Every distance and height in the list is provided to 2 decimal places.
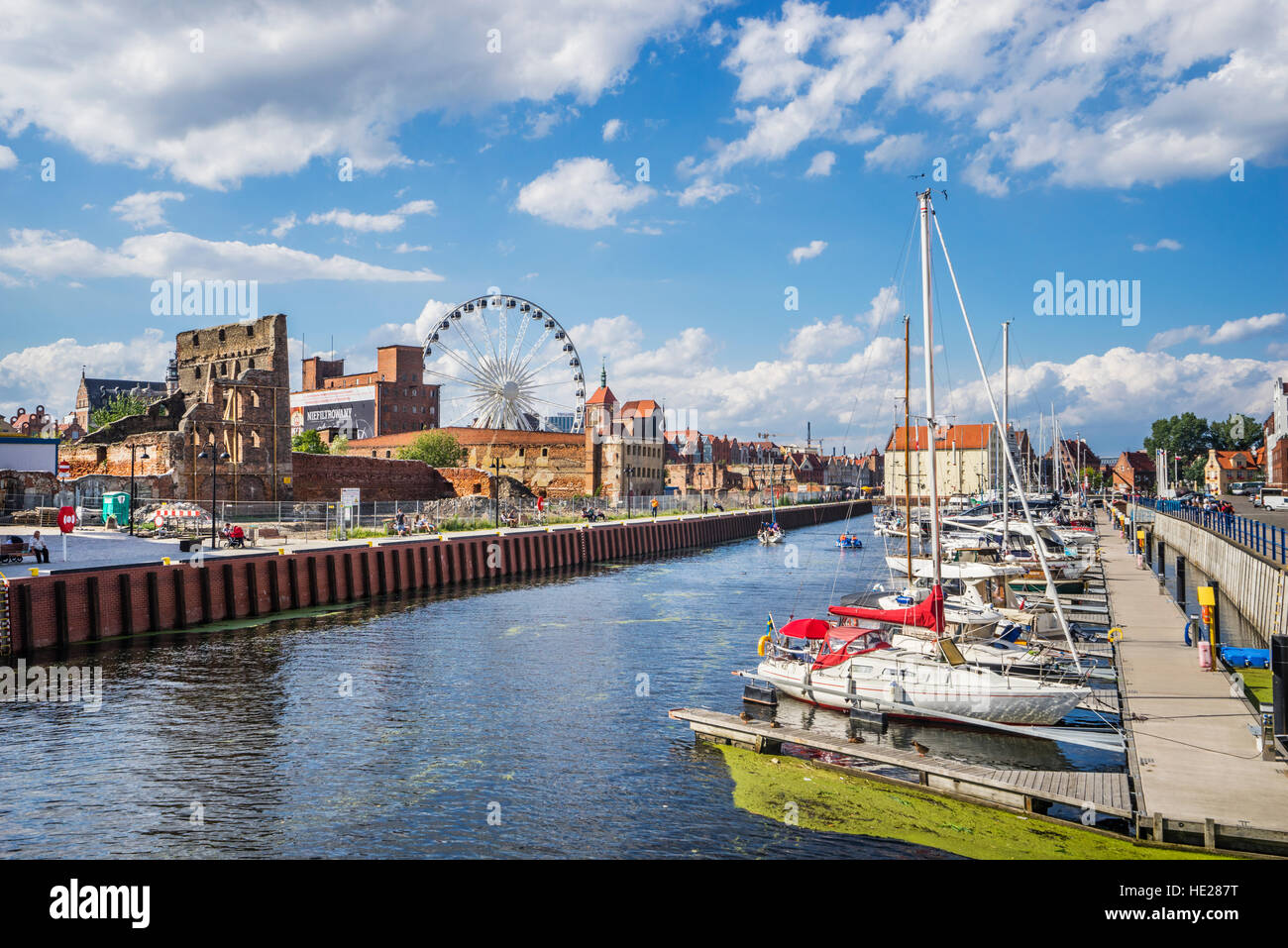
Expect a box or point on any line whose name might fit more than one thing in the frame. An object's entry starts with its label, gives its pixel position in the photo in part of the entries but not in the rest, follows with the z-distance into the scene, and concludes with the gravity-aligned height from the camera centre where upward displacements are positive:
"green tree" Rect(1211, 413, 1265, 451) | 190.38 +4.99
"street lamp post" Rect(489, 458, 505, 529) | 68.19 -2.84
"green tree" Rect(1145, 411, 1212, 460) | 195.38 +4.69
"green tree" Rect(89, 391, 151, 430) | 108.93 +8.28
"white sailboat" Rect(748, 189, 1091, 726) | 21.65 -5.25
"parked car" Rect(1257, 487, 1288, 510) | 87.44 -4.10
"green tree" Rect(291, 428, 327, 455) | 123.31 +4.36
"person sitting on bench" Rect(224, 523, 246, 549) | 44.75 -2.92
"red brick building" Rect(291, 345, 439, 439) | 166.62 +13.55
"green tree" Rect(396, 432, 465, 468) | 111.56 +2.83
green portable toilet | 54.56 -1.61
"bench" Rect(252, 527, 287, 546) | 50.84 -3.23
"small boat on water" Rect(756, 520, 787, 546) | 89.81 -6.59
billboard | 167.00 +11.93
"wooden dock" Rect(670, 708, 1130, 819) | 15.91 -5.75
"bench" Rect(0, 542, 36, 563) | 35.53 -2.80
